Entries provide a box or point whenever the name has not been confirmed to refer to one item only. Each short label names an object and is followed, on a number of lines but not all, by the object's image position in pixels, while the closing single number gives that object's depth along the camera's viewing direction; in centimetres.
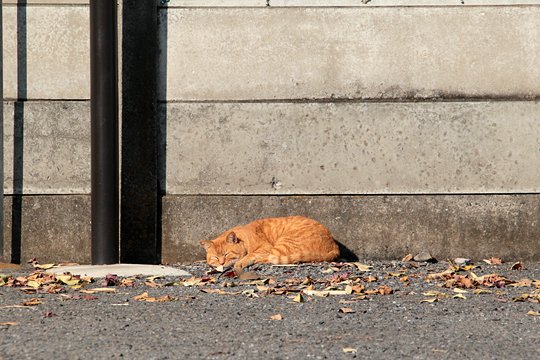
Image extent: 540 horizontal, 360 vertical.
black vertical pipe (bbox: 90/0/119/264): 1672
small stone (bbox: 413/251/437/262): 1727
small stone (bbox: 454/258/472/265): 1708
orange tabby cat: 1644
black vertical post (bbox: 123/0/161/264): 1731
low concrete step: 1570
